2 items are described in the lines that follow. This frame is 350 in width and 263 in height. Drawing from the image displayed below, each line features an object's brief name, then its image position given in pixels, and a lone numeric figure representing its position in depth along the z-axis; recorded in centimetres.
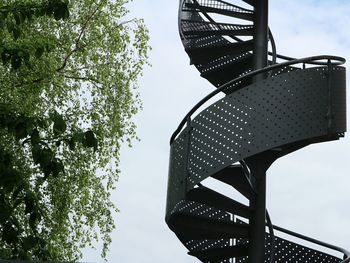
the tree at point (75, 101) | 997
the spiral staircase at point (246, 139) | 664
